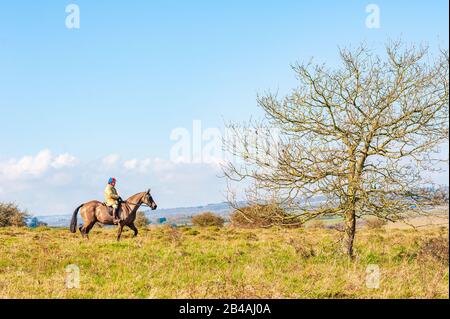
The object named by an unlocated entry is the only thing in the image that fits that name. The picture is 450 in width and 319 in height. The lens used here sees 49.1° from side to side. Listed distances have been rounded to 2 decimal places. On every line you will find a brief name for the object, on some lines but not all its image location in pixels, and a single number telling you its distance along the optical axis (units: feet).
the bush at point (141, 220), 151.12
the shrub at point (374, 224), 117.53
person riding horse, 75.77
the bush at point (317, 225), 135.79
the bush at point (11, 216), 140.56
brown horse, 76.74
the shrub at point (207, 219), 158.20
